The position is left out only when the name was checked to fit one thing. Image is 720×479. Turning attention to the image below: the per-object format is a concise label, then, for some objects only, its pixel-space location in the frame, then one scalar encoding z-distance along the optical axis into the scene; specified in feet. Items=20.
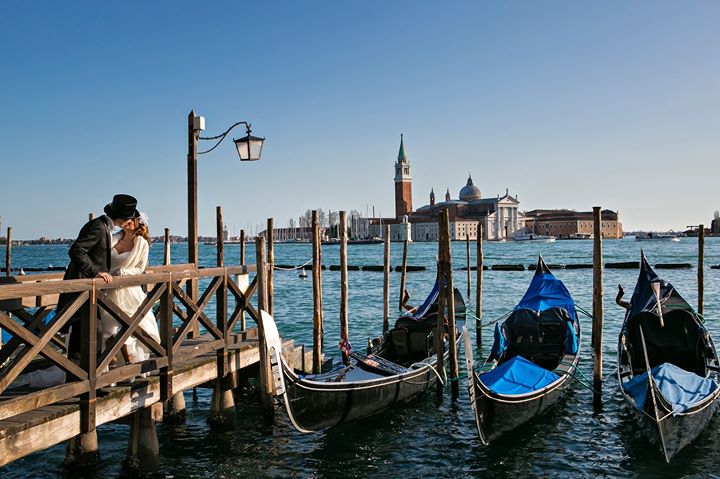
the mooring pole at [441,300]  24.20
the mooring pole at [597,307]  23.14
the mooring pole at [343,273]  29.19
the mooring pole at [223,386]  19.27
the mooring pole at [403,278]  42.25
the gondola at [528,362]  19.63
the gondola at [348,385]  18.17
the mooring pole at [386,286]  36.37
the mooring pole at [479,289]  38.73
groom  13.30
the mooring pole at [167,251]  36.63
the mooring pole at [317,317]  26.25
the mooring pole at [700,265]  35.29
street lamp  21.76
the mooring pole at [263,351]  19.86
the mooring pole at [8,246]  54.45
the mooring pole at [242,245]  39.02
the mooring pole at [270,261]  24.96
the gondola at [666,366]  18.94
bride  14.47
